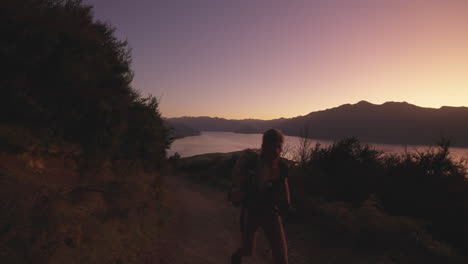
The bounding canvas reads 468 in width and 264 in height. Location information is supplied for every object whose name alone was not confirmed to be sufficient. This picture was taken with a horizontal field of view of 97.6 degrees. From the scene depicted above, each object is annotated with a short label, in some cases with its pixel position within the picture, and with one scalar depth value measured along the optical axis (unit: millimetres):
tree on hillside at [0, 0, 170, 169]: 5008
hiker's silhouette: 2713
